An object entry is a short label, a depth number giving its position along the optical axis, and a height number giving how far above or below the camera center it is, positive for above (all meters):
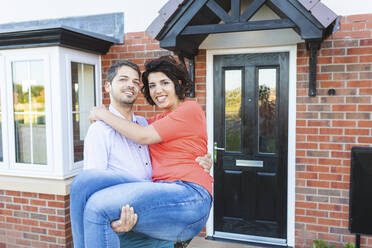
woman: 1.37 -0.38
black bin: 2.88 -0.82
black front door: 3.52 -0.43
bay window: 3.35 -0.02
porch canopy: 2.39 +0.74
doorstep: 3.47 -1.59
